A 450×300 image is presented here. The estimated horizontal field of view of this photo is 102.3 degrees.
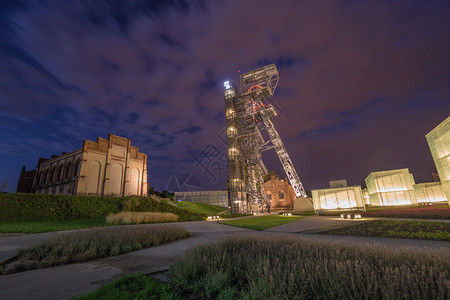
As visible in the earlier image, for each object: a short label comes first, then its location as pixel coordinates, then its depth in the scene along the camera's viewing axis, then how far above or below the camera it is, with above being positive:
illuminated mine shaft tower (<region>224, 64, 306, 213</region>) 36.46 +13.16
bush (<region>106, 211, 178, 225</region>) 15.18 -1.31
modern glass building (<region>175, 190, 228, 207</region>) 59.41 +1.08
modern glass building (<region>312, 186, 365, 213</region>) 20.19 -0.55
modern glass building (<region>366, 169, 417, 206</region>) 27.88 +0.70
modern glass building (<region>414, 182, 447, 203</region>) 30.77 -0.39
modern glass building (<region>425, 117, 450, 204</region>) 15.37 +3.44
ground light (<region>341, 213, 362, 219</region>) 14.81 -1.81
